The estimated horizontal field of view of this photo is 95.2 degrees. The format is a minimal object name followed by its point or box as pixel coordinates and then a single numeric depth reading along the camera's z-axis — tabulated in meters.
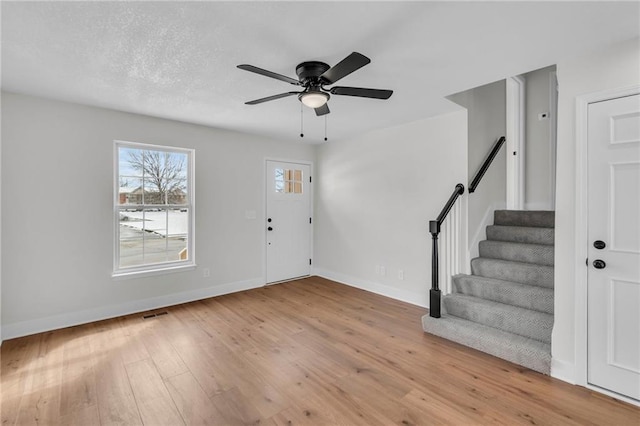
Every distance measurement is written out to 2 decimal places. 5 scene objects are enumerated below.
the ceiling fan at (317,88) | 2.20
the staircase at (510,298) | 2.51
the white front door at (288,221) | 4.98
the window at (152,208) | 3.63
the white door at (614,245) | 1.97
